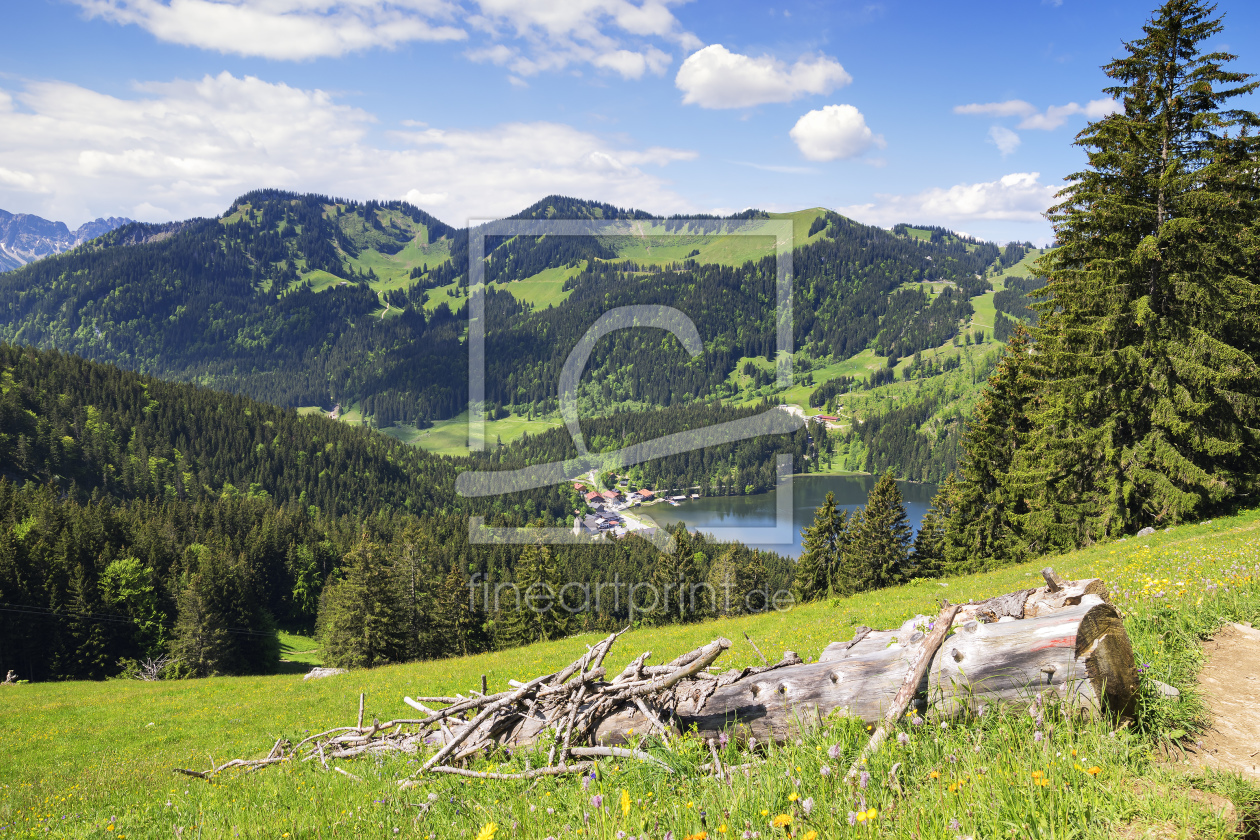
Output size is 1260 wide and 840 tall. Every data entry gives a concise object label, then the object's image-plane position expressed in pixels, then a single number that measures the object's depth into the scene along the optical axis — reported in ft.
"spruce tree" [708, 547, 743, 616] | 201.05
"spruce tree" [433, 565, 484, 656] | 181.78
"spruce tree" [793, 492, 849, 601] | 164.96
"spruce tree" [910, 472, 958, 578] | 145.44
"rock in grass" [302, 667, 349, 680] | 98.03
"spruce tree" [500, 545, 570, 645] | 169.58
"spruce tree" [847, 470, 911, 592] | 153.99
